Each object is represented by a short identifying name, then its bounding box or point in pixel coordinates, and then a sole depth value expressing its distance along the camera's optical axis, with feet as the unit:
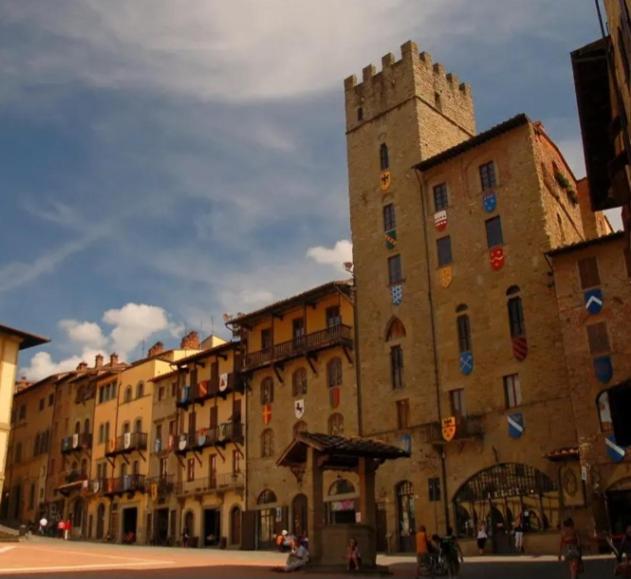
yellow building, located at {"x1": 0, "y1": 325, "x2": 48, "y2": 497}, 141.79
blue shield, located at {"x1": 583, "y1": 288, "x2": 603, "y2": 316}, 98.78
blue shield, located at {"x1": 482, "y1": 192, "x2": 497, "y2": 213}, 119.55
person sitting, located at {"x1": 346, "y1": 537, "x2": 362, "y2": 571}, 67.97
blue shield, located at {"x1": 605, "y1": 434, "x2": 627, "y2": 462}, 91.61
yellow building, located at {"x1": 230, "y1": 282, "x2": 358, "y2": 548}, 131.54
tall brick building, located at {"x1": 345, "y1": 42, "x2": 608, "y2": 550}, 106.52
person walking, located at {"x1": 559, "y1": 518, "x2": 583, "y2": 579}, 55.21
